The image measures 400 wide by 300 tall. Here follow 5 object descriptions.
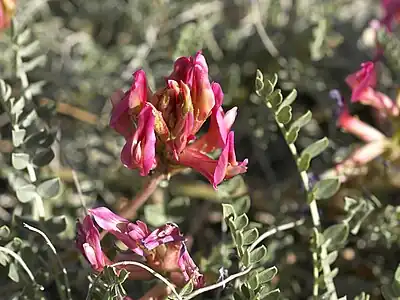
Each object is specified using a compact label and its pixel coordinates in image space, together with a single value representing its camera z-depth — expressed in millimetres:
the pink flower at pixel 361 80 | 270
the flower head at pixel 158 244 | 215
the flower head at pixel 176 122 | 220
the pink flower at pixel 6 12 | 294
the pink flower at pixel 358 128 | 298
